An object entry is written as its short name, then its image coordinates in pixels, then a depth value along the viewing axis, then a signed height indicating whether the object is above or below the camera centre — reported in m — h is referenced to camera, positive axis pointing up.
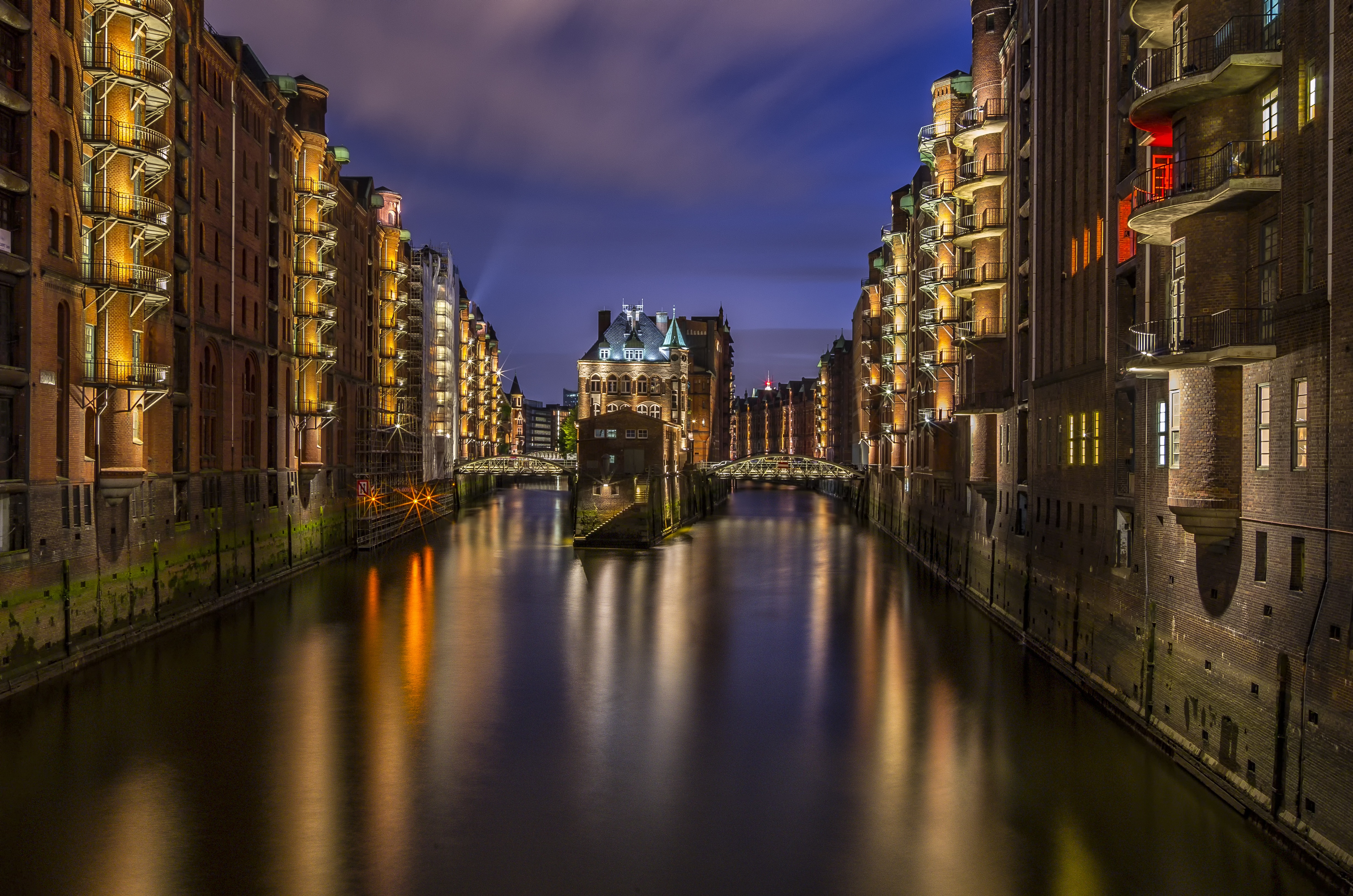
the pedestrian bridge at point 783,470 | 103.69 -2.38
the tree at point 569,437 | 180.00 +1.49
